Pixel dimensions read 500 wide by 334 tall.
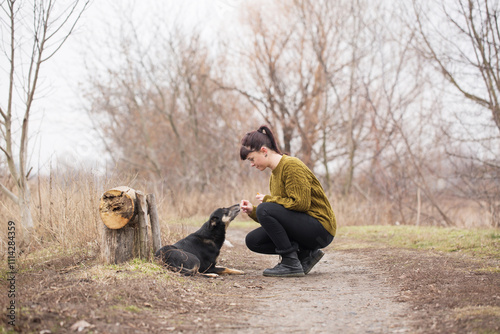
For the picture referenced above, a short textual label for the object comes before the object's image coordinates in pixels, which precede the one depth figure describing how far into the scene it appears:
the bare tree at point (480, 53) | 9.29
